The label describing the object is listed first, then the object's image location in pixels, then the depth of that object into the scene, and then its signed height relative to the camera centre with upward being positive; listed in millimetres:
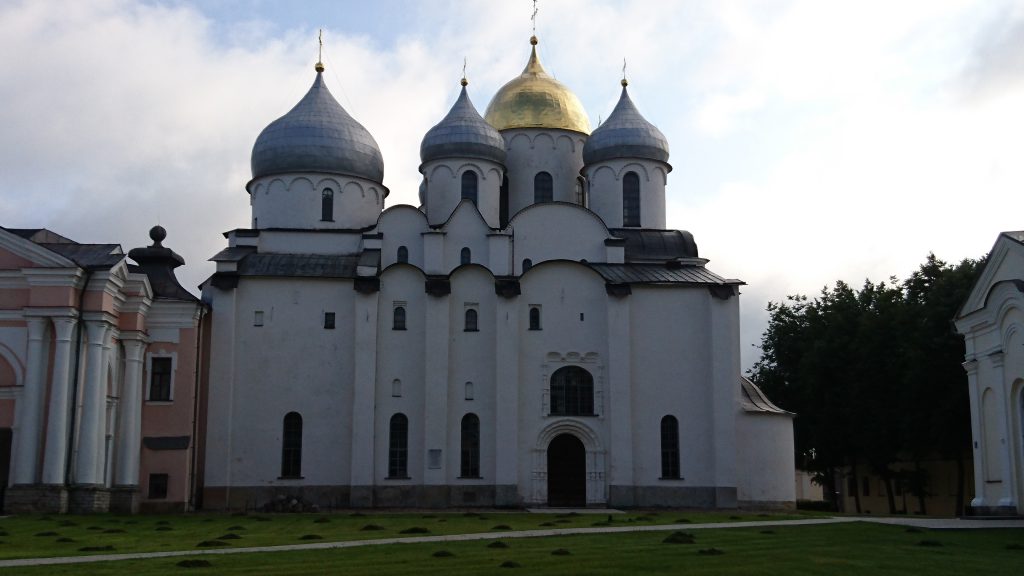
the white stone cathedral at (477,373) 39219 +3902
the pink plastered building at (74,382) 32438 +2994
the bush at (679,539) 20641 -910
